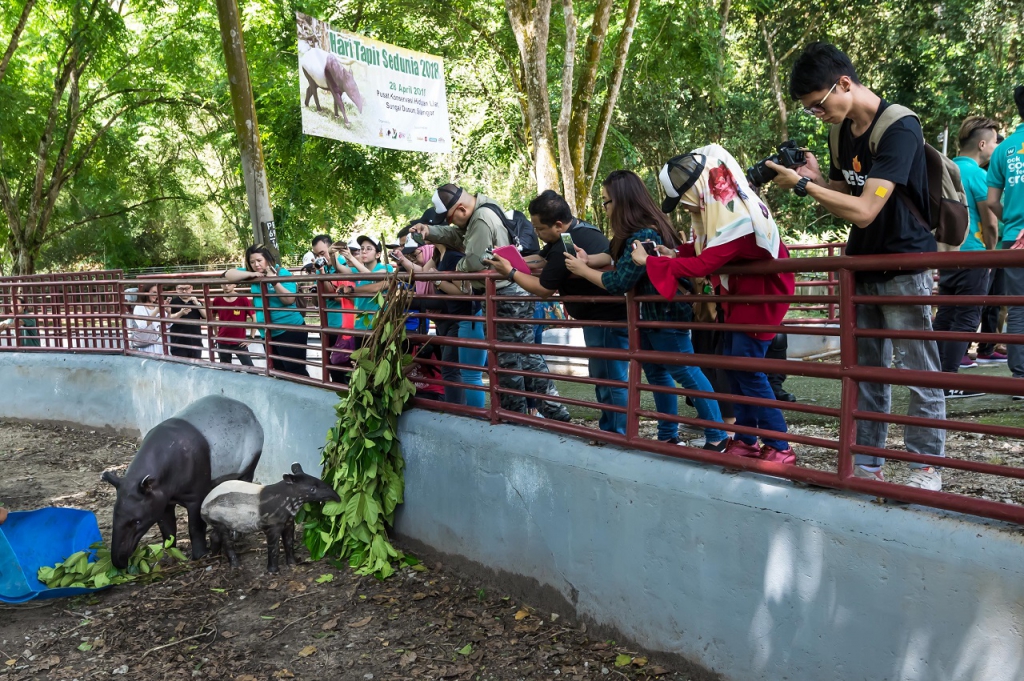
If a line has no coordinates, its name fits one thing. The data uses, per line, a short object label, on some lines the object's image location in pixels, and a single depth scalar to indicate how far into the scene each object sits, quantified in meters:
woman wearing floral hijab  3.50
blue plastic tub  4.77
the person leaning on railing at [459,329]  5.62
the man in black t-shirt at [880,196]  3.15
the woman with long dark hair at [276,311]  7.12
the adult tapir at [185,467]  5.10
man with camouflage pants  5.54
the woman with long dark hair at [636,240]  4.06
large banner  8.73
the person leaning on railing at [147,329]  8.95
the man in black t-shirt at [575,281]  4.51
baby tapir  5.14
